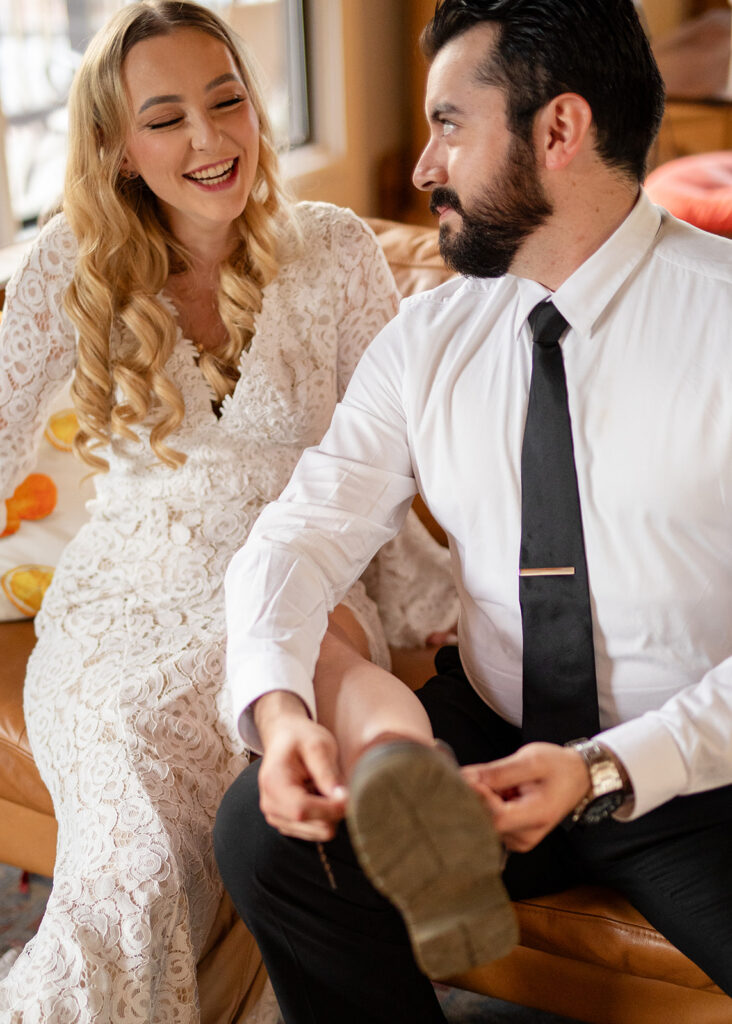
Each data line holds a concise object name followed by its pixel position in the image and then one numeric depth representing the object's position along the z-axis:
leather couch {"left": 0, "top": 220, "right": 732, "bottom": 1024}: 1.33
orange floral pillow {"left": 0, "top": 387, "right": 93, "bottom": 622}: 1.98
